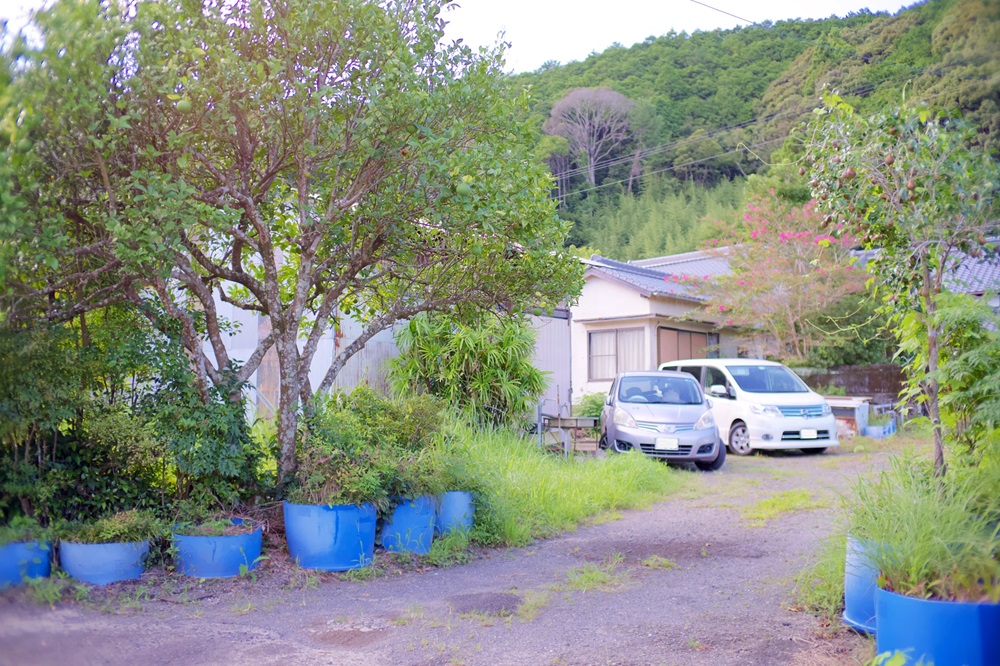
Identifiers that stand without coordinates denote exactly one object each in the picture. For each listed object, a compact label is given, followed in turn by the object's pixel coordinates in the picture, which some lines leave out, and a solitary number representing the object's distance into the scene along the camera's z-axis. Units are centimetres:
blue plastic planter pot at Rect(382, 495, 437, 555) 643
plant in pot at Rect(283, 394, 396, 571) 594
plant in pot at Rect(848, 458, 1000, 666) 328
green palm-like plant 1126
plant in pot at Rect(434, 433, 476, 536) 679
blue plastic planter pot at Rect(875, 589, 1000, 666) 326
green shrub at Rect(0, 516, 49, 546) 497
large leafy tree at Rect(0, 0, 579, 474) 536
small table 1203
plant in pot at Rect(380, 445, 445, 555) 641
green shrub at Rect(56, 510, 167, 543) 535
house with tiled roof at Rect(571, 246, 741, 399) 2075
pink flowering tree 1794
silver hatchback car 1174
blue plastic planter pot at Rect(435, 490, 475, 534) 679
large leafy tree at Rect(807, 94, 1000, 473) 460
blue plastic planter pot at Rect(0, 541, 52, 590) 436
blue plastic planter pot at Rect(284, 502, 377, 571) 593
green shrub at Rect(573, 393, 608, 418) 1583
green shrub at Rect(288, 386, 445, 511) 607
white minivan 1377
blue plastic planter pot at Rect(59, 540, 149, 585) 529
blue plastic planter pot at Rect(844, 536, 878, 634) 416
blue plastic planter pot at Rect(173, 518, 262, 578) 559
